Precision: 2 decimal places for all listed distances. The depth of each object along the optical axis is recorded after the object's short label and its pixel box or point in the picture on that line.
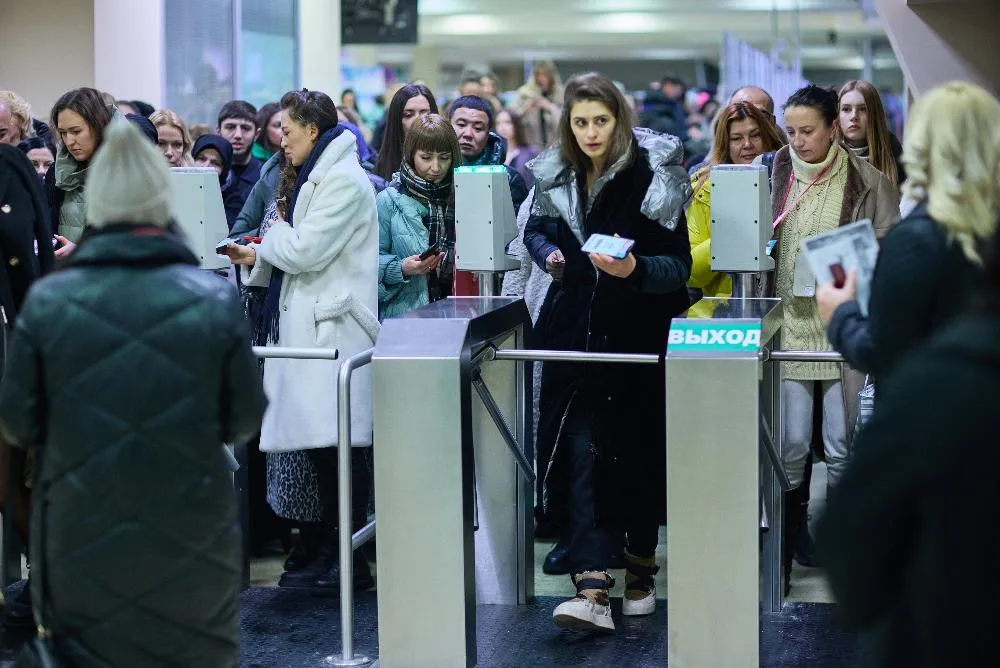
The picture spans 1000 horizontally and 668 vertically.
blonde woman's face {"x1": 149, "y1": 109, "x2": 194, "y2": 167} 5.86
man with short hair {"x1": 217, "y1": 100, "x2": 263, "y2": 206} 6.58
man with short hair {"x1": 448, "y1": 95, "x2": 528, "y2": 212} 5.65
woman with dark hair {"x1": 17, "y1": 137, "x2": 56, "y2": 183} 5.73
